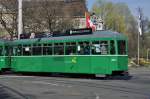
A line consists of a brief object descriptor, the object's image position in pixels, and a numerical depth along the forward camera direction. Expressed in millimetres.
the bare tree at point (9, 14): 29072
